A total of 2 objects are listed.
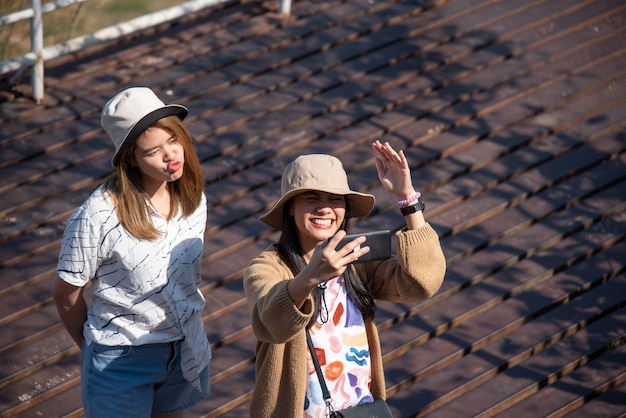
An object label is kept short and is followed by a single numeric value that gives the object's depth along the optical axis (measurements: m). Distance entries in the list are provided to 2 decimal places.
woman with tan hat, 5.59
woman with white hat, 5.85
